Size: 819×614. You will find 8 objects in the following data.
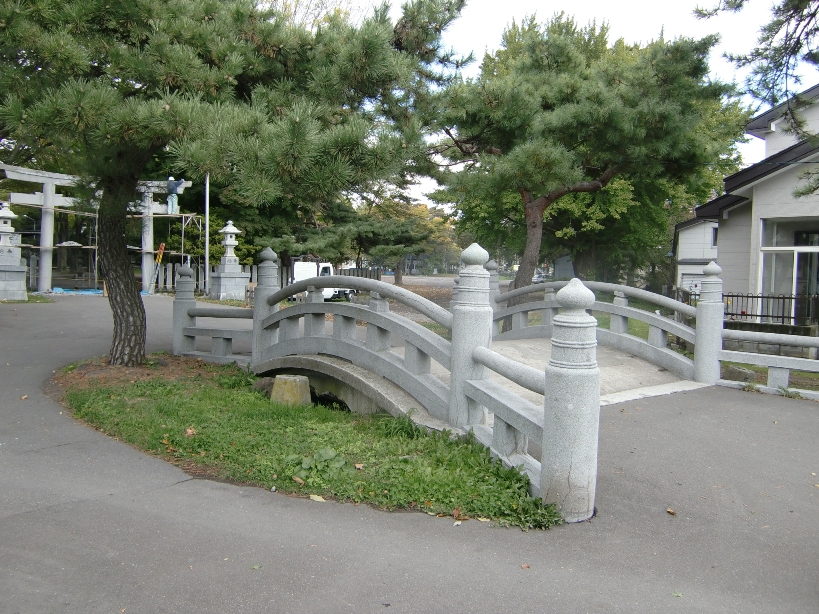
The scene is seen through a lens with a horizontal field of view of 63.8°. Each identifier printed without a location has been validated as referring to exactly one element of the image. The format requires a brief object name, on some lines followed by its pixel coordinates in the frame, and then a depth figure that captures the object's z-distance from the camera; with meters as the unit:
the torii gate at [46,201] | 23.98
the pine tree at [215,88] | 6.02
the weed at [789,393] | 8.25
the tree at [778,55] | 9.65
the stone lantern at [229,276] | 26.70
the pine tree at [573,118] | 10.95
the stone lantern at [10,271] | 21.39
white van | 29.17
